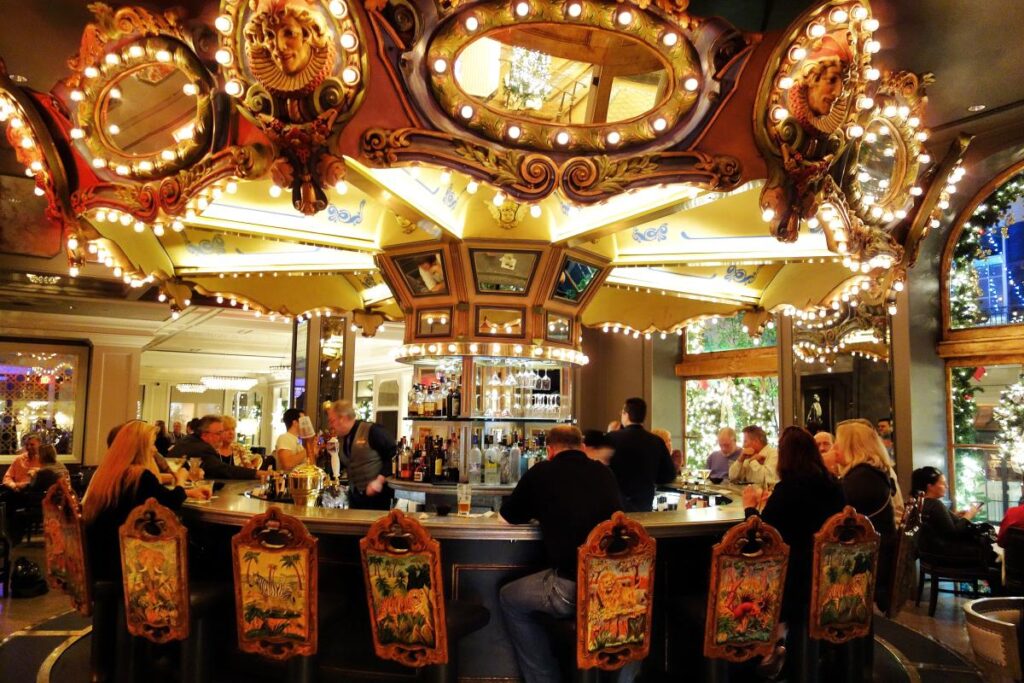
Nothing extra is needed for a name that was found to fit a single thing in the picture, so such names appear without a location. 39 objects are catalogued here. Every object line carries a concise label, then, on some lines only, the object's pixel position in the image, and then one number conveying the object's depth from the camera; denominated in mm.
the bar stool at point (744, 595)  3441
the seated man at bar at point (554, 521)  3490
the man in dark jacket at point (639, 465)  5559
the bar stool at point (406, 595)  3270
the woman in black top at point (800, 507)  3785
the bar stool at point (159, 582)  3561
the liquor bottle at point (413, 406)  6270
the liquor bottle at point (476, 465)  5953
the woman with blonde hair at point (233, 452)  7062
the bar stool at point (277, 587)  3371
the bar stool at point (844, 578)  3652
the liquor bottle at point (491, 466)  5953
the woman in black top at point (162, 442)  10241
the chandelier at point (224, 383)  19672
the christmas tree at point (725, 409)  11359
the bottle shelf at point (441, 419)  6094
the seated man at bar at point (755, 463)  6840
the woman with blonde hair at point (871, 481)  4605
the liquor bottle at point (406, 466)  6027
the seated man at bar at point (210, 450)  6129
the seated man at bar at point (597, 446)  5395
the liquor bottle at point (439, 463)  5926
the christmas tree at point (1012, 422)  7635
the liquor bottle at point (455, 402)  6066
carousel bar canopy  3525
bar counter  3711
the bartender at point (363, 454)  5469
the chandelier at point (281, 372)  18703
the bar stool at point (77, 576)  3906
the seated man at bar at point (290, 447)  6355
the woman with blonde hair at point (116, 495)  3914
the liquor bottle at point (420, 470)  5973
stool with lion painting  3238
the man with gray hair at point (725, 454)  8609
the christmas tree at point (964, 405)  8203
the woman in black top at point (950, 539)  6270
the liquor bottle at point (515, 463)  6020
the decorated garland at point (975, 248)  8039
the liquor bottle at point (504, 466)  5996
